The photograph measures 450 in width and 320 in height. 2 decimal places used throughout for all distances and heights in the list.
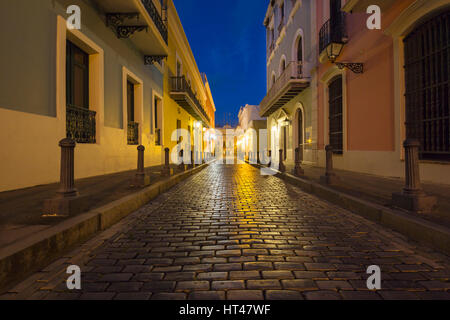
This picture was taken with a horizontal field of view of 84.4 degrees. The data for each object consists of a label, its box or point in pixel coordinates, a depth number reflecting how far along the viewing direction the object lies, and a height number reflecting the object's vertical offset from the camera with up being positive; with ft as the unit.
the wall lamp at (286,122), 53.59 +7.95
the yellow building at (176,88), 48.19 +15.13
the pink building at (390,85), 19.01 +6.92
